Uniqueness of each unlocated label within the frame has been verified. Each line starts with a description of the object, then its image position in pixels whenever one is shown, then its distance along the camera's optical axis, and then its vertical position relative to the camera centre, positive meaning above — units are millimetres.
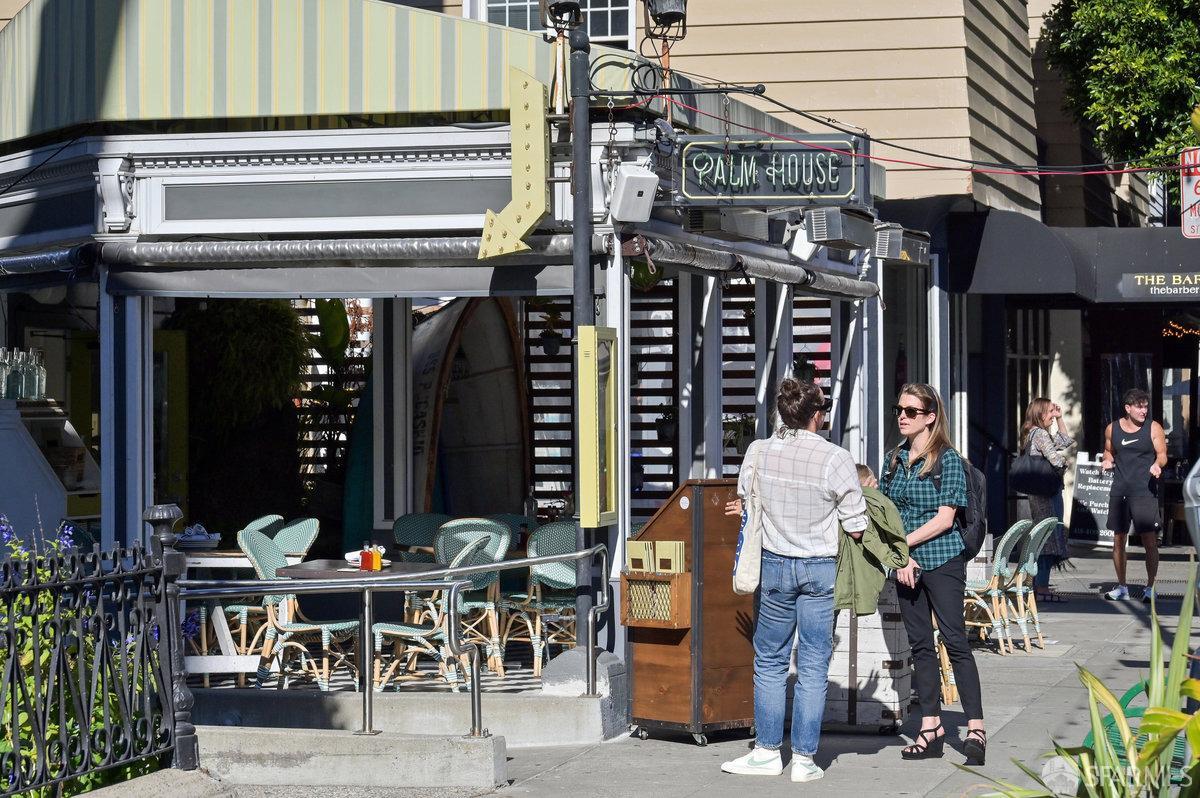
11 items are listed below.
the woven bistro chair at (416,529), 12852 -769
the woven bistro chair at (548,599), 11203 -1161
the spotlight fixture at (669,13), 12000 +2881
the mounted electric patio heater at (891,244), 13078 +1380
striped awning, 10531 +2326
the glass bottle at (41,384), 12539 +357
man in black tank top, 14820 -492
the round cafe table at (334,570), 10414 -886
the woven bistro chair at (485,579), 10984 -982
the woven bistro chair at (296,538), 12164 -775
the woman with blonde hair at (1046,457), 15039 -346
